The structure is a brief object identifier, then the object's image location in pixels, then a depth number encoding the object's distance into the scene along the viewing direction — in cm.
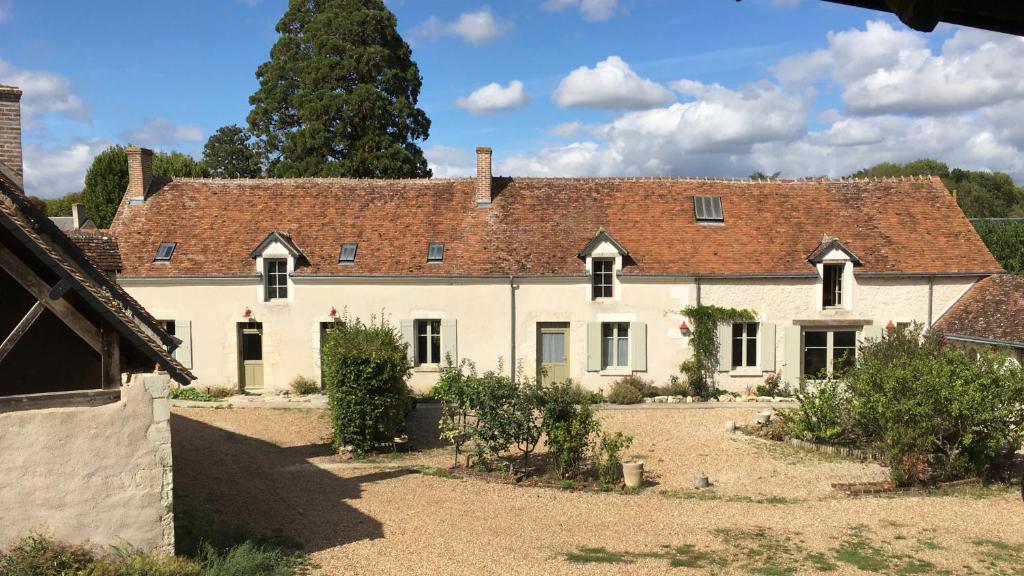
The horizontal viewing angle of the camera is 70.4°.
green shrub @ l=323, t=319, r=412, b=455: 1366
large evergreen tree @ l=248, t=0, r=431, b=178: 2911
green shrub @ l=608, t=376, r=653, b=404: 1862
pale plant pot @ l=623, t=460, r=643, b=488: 1197
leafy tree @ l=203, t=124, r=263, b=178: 4675
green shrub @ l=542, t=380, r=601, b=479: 1221
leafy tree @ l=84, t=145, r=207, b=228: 3591
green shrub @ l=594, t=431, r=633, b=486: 1210
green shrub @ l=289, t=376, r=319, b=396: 1947
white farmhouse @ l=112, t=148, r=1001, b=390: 1939
